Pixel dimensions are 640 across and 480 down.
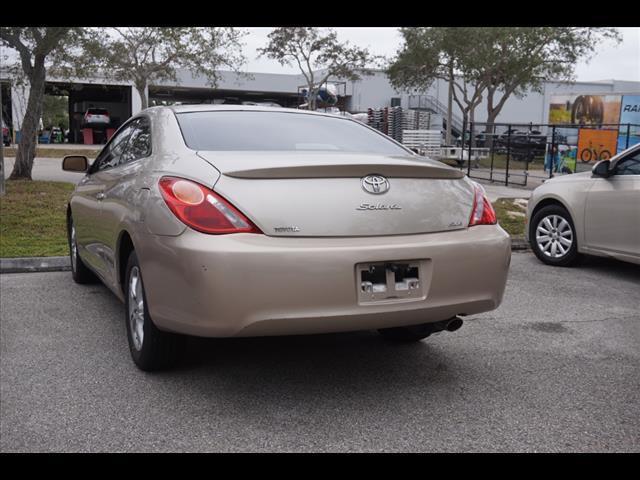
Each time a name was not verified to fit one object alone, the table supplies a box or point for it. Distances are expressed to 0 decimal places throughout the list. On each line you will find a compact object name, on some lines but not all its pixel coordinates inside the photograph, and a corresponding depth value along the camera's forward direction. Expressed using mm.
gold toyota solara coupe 3260
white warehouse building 53156
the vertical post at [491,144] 18184
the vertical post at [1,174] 12214
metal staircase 53359
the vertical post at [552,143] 16297
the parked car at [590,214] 6828
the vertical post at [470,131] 18256
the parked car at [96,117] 45312
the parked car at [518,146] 17516
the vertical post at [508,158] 17031
